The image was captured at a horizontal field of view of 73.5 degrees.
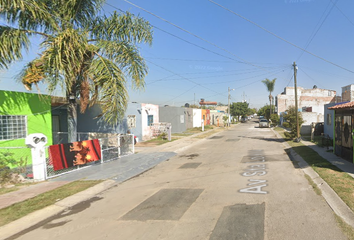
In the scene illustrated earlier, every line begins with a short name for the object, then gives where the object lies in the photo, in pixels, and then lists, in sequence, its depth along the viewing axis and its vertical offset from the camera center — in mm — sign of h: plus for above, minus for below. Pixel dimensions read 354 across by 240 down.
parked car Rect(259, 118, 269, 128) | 41344 -1003
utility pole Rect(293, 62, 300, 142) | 18531 -785
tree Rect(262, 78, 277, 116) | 49438 +6906
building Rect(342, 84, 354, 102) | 29425 +2754
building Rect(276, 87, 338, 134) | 51688 +4287
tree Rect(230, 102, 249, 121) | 74438 +2815
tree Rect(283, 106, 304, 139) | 19278 -444
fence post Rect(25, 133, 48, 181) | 8227 -1114
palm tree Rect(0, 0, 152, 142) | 9227 +3006
